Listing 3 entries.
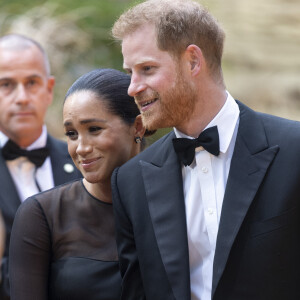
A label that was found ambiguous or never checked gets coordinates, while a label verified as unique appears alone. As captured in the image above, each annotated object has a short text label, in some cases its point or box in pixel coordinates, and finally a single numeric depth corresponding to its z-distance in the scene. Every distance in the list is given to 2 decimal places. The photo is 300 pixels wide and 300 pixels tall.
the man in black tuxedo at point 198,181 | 4.74
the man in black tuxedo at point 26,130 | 8.02
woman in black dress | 5.68
